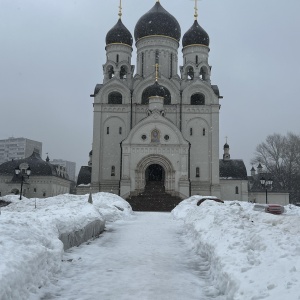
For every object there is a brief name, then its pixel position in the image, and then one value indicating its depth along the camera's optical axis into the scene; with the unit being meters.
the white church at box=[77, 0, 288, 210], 34.94
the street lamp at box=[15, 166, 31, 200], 23.41
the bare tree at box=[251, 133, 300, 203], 47.12
